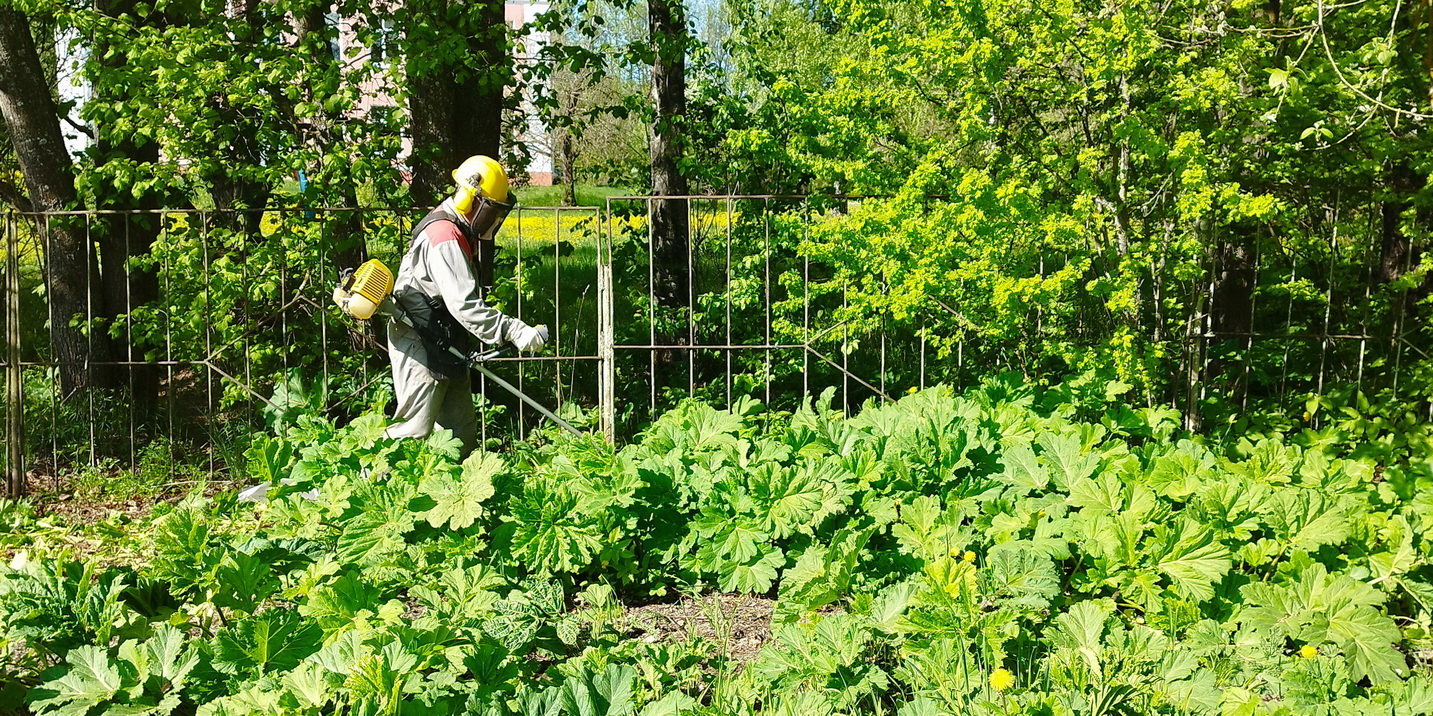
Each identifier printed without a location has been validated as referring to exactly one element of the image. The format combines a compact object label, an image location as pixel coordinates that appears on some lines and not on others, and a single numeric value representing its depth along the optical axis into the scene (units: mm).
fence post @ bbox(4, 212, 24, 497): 6797
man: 5660
